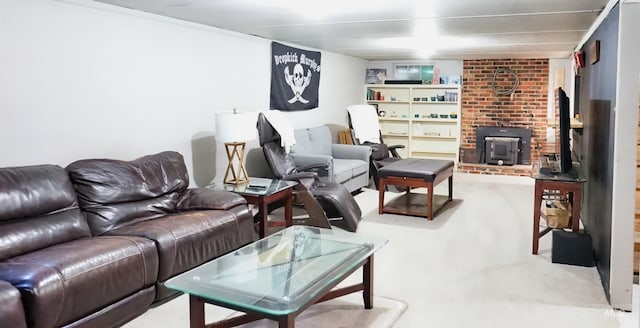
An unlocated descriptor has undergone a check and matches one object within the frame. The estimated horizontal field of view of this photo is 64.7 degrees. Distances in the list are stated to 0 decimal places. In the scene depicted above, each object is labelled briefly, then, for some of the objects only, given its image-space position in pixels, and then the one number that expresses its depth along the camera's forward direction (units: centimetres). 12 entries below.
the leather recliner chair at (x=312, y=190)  462
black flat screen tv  392
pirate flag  609
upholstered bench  523
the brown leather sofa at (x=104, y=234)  240
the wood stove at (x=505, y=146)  814
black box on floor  379
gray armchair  575
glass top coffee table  223
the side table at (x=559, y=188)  389
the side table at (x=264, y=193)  413
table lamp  437
